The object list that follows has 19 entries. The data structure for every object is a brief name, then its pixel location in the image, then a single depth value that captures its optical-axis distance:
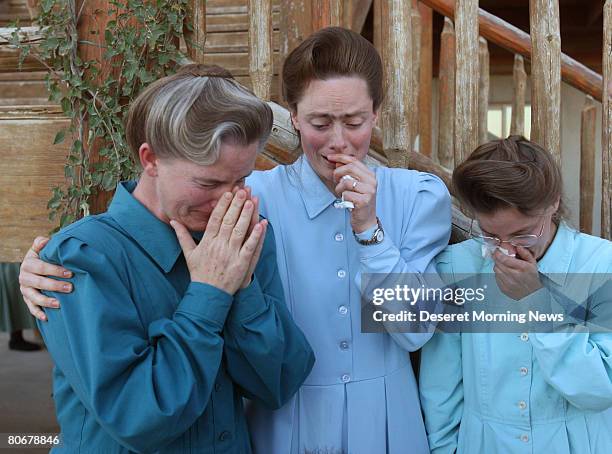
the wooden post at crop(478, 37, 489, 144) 3.76
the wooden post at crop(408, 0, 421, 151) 3.73
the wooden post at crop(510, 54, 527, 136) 3.92
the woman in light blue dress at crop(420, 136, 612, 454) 1.85
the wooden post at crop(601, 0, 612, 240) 2.46
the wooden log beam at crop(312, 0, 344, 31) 2.62
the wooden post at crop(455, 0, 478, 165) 2.52
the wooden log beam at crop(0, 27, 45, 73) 2.78
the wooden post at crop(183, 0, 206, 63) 2.70
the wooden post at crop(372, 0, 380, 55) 3.77
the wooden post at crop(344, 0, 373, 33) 4.64
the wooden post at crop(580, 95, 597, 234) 2.96
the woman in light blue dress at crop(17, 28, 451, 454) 1.90
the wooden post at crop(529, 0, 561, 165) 2.47
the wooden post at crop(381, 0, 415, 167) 2.55
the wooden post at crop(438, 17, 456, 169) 3.40
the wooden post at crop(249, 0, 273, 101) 2.62
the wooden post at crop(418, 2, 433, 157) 4.88
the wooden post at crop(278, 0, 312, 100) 3.00
